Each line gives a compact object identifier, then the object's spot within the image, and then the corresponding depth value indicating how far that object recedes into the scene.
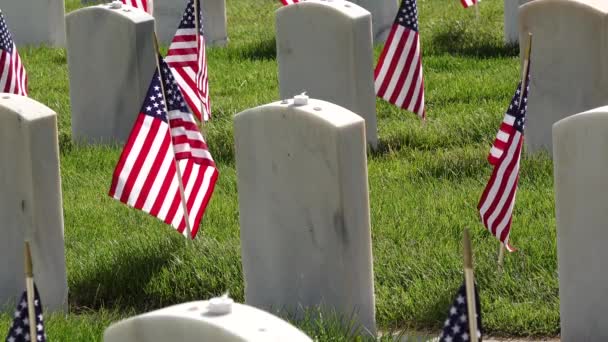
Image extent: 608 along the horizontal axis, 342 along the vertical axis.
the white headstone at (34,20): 22.52
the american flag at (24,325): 6.50
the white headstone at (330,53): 14.60
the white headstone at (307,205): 9.76
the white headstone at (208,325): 6.02
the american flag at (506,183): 10.50
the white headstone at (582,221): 9.21
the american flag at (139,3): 19.16
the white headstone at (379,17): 21.17
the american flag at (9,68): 15.50
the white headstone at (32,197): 10.60
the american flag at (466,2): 19.88
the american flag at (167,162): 11.11
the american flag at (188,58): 14.98
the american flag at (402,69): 14.58
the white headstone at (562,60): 13.59
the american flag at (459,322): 6.26
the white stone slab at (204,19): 21.96
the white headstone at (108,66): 15.99
